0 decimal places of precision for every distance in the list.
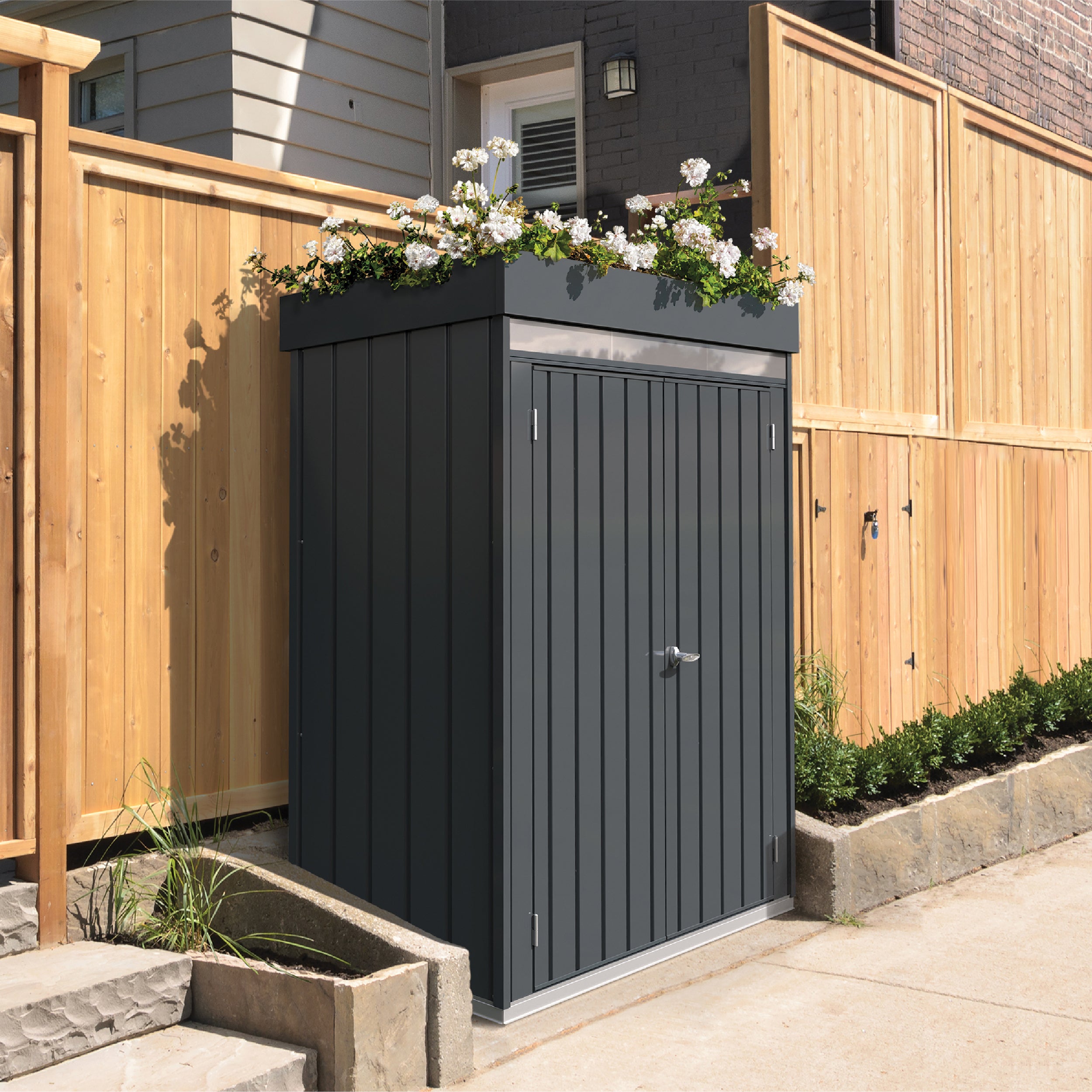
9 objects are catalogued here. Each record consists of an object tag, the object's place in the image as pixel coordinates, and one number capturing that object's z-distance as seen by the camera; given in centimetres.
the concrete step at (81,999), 370
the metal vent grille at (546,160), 981
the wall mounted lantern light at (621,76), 906
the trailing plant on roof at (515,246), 464
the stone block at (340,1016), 379
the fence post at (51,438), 432
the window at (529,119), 963
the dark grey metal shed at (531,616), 455
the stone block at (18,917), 422
